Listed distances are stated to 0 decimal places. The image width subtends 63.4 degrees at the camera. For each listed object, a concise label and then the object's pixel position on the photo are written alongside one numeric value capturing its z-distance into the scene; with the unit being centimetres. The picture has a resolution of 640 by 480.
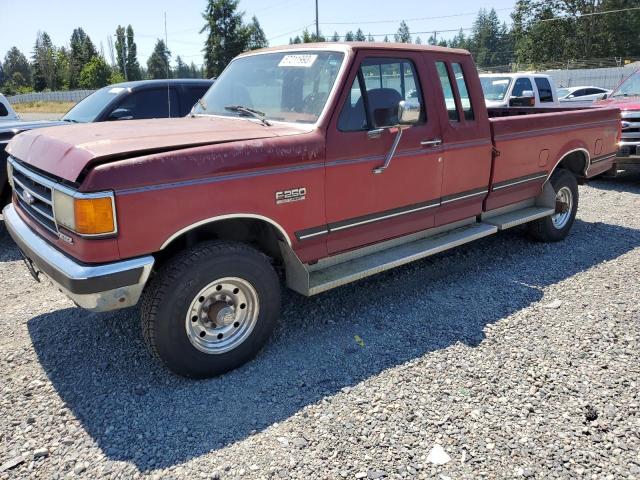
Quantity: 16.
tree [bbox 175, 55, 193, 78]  10860
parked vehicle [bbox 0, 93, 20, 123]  895
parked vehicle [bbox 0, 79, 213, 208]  709
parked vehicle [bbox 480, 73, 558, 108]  1127
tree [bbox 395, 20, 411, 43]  11032
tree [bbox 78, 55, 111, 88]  7044
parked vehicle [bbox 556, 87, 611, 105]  1852
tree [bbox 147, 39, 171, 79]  9509
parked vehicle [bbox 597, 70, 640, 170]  896
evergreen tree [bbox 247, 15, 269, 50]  6101
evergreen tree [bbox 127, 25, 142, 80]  8859
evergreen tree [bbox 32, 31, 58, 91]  8667
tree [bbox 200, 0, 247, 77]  5872
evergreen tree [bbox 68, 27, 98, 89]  8188
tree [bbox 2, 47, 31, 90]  11119
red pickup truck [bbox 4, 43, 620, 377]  292
